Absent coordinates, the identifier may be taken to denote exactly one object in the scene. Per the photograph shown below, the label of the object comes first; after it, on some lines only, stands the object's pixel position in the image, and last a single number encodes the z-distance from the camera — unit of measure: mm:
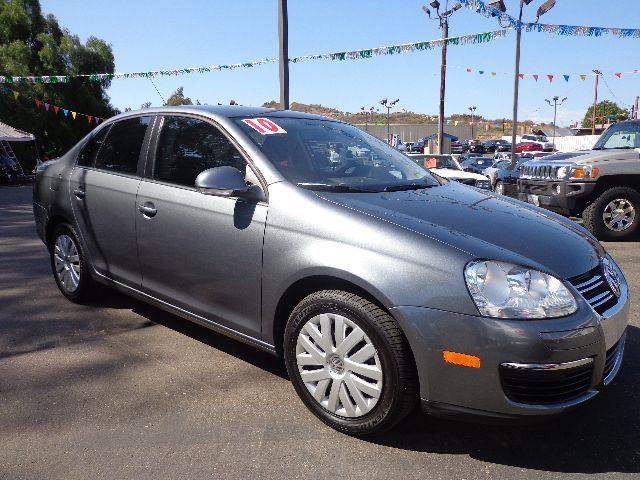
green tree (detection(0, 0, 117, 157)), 25125
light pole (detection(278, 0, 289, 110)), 8320
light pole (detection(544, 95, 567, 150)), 66500
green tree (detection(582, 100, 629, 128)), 73375
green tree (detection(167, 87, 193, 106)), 39331
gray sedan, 2287
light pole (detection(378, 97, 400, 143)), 47500
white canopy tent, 19531
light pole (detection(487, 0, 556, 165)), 11623
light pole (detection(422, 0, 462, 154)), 18500
